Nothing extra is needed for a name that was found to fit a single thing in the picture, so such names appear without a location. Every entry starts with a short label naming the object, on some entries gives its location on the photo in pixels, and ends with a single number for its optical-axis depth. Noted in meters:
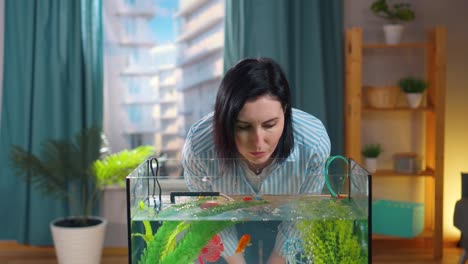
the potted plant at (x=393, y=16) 3.95
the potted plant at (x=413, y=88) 3.92
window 4.21
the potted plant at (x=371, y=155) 4.01
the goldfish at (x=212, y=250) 1.26
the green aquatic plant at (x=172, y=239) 1.26
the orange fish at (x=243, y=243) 1.24
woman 1.35
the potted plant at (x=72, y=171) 3.77
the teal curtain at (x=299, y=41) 4.03
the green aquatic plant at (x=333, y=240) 1.24
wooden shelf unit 3.91
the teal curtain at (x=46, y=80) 4.04
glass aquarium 1.24
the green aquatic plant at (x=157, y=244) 1.25
